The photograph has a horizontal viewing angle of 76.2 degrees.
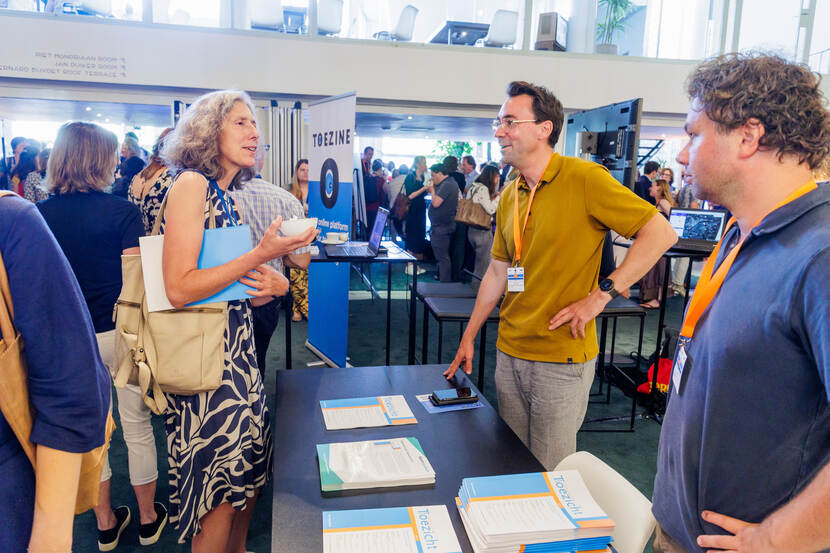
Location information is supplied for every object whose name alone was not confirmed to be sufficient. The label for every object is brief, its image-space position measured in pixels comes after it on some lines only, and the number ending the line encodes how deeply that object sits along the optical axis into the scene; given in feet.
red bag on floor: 11.31
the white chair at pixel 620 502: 3.65
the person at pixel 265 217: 6.69
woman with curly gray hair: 4.22
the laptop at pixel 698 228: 10.82
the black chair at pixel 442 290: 10.57
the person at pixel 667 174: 21.38
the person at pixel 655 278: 19.54
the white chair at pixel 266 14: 19.57
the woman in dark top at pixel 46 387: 2.16
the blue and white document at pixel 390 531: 3.12
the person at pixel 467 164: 25.21
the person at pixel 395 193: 28.35
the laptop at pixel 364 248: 10.46
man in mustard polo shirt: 5.49
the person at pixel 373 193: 28.02
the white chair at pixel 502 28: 21.45
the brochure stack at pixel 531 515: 3.14
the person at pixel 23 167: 18.78
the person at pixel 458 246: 22.13
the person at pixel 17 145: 19.48
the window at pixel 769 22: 23.09
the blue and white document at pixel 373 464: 3.78
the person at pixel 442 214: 21.45
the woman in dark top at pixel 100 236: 6.23
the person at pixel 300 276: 16.34
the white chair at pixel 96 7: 18.33
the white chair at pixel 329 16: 20.12
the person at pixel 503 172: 26.19
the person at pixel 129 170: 14.21
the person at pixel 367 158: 30.46
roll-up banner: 11.94
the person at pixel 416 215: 26.03
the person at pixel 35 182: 16.62
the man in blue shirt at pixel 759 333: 2.43
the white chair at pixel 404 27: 21.18
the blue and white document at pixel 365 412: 4.74
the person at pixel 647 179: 20.62
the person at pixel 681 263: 21.74
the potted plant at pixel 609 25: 21.98
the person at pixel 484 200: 19.20
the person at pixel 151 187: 7.54
